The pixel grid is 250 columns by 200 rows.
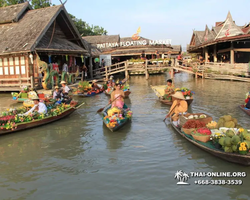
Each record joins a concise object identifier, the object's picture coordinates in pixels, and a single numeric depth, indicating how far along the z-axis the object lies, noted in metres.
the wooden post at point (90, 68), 26.15
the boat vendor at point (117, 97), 10.34
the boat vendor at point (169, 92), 13.24
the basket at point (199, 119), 7.82
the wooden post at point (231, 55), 22.74
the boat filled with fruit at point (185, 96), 12.70
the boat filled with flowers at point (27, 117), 8.76
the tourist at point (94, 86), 18.36
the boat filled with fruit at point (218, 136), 5.75
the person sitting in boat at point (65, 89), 13.77
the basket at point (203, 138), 6.55
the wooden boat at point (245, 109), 10.52
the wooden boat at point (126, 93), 15.94
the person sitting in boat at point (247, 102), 10.78
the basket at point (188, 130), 7.34
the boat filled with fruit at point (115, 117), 8.73
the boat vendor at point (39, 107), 10.00
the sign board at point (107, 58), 32.16
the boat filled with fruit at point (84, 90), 17.33
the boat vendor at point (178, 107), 8.88
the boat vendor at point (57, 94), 12.56
